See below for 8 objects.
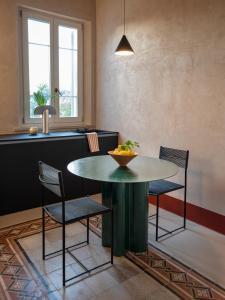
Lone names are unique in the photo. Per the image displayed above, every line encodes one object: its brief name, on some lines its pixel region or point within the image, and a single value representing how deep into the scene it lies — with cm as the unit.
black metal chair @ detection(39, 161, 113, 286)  206
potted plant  363
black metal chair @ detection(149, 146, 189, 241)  279
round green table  242
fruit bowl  243
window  376
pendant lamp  270
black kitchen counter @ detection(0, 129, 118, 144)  325
